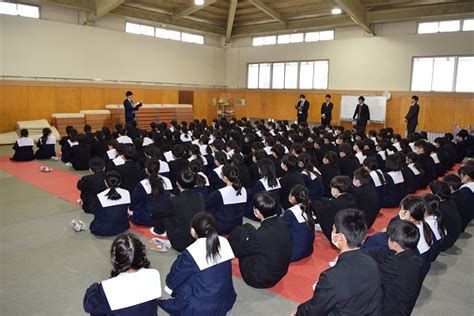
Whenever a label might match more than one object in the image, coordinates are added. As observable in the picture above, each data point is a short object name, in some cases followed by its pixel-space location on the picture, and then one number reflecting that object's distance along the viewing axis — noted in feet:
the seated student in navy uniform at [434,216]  11.66
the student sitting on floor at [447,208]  13.96
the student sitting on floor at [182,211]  13.38
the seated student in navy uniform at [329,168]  21.26
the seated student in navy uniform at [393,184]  19.70
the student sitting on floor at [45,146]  31.04
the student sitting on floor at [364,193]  15.97
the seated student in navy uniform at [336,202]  14.24
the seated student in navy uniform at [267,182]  16.39
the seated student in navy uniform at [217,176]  20.17
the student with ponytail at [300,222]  12.66
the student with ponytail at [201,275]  8.85
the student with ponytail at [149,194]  15.60
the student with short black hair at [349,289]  7.02
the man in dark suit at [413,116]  39.88
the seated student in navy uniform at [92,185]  17.65
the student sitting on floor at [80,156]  27.63
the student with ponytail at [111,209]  14.87
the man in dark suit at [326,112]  46.52
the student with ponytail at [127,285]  7.16
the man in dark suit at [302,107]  48.37
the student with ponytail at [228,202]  14.82
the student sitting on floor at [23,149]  29.63
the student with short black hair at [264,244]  10.87
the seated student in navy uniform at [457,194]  15.49
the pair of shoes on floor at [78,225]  16.09
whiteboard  48.39
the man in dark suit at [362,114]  44.73
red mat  12.08
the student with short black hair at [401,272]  8.43
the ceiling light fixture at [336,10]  44.75
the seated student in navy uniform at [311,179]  19.01
